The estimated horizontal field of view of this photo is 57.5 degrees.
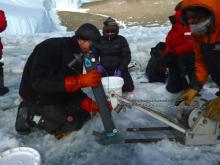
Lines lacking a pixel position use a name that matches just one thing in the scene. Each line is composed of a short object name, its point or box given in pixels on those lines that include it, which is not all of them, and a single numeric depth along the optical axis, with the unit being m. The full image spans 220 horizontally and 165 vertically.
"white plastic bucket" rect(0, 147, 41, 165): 1.74
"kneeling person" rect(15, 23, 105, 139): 1.81
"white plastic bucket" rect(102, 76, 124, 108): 2.36
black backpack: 2.91
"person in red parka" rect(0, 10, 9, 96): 2.62
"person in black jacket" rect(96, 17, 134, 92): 2.82
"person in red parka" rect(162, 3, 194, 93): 2.72
